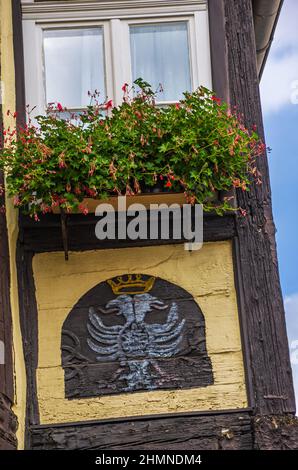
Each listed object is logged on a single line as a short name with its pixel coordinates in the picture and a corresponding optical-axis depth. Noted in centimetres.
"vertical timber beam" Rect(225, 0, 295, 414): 814
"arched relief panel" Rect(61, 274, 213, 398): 816
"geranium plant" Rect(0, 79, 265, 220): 804
